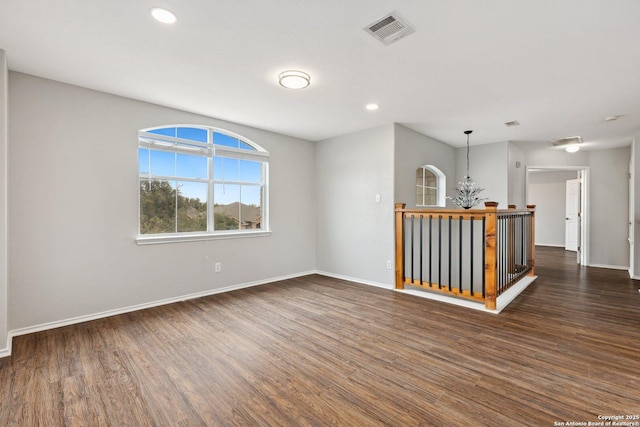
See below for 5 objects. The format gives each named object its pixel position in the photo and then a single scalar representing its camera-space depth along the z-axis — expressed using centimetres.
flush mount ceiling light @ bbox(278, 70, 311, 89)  280
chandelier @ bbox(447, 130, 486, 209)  541
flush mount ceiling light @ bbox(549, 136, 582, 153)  539
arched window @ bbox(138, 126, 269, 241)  376
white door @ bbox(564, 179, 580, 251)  820
